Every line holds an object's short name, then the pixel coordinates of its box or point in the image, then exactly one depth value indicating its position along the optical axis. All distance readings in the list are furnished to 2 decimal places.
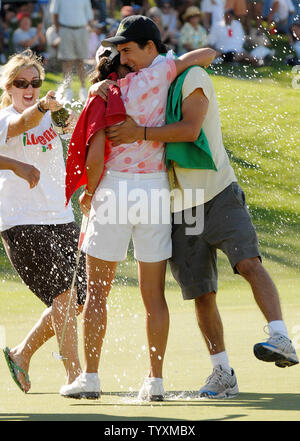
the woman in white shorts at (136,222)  11.16
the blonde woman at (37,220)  12.46
